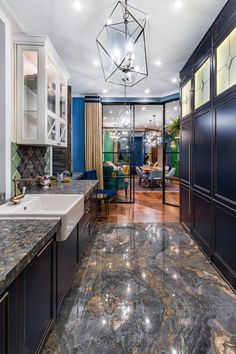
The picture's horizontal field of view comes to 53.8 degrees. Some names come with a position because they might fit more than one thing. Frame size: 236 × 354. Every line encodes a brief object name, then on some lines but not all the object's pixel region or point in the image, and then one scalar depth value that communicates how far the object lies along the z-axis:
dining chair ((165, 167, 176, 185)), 7.18
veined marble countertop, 1.00
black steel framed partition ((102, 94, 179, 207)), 6.67
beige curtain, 6.40
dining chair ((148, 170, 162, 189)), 9.09
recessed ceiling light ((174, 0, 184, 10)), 2.52
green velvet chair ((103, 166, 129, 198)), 6.71
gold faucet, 2.14
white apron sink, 1.73
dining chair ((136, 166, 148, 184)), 9.95
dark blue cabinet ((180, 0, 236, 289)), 2.42
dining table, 9.96
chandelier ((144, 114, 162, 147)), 11.69
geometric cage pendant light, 2.18
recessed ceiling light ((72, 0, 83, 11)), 2.50
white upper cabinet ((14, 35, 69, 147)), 2.67
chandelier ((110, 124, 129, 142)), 6.86
